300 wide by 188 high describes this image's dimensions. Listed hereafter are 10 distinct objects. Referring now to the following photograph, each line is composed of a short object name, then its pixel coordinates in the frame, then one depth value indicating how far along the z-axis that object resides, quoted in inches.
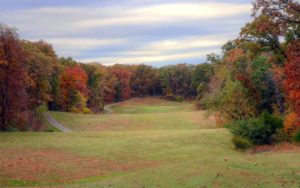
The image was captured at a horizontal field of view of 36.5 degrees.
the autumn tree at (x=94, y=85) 3882.9
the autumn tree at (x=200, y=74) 4259.4
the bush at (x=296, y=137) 1334.9
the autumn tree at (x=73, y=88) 3280.0
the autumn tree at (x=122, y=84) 4997.5
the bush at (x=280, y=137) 1380.4
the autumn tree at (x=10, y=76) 1683.1
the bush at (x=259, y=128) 1366.9
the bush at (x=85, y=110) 3462.1
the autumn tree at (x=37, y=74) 2313.0
